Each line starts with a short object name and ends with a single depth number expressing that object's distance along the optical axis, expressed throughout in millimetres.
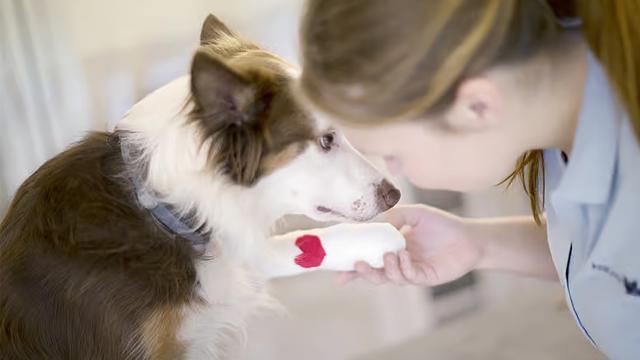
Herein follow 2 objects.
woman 1325
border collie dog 1541
